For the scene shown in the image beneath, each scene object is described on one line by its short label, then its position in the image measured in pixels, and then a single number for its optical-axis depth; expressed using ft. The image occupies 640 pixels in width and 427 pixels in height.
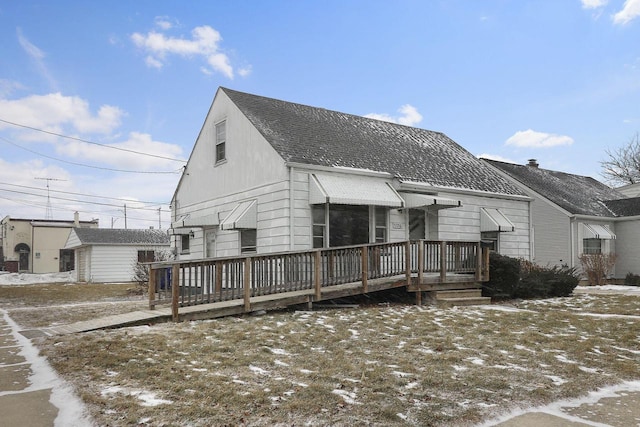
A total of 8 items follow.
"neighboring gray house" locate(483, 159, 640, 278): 67.36
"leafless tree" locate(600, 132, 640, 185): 116.98
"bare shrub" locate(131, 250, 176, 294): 63.06
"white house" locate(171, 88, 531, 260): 39.91
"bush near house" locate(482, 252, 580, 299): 42.04
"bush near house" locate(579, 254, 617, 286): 65.51
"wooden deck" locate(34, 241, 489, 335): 29.32
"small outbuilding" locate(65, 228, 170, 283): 107.55
